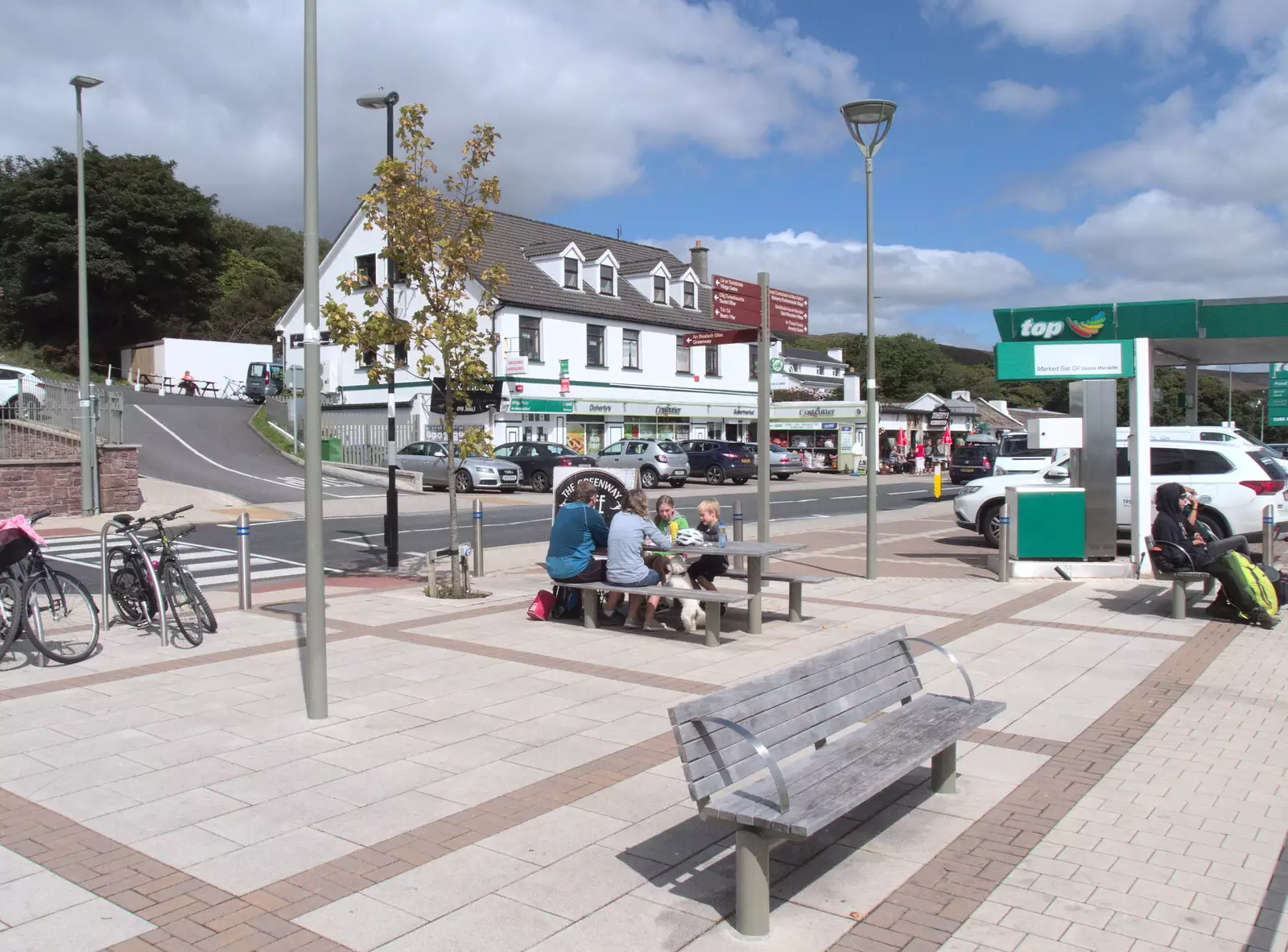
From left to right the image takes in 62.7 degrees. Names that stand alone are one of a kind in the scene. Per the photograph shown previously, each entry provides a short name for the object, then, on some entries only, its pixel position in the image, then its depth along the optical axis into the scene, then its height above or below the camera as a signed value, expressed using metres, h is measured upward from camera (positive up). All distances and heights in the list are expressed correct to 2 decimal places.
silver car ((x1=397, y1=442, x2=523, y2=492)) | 32.03 -0.45
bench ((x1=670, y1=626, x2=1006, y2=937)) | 3.95 -1.33
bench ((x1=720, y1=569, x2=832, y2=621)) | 10.38 -1.38
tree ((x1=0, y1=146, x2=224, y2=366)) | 55.91 +11.37
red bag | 10.70 -1.55
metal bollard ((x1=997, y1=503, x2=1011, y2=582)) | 13.59 -1.21
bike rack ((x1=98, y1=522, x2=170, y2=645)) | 9.26 -0.95
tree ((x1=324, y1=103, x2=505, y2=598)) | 11.55 +2.11
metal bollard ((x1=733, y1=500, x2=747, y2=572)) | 13.82 -1.00
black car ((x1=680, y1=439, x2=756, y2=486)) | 39.16 -0.28
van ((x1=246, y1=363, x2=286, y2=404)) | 51.03 +3.75
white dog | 9.95 -1.39
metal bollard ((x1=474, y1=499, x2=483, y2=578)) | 14.22 -1.14
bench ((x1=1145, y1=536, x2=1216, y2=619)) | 10.72 -1.39
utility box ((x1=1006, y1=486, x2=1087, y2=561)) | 14.08 -0.94
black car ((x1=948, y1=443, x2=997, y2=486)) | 34.75 -0.31
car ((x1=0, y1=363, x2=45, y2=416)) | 22.98 +1.47
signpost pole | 12.59 +0.47
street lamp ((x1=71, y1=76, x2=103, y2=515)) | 21.64 +1.05
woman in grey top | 9.78 -0.83
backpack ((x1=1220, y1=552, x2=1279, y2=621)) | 10.30 -1.36
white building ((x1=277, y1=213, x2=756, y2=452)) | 40.88 +4.56
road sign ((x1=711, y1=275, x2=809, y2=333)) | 12.42 +1.79
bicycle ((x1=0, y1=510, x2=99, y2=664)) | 8.19 -1.14
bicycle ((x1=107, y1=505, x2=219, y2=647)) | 9.46 -1.18
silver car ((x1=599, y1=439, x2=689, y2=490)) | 36.53 -0.22
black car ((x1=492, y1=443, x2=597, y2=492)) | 33.84 -0.21
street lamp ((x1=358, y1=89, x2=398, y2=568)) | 15.16 -0.16
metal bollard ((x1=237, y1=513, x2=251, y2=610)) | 11.38 -1.18
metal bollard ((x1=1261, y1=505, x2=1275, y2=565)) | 13.17 -1.05
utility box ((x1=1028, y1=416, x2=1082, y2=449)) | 13.96 +0.25
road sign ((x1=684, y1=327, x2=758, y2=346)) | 12.30 +1.40
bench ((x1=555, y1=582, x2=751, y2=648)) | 9.12 -1.26
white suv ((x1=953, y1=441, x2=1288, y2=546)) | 15.63 -0.44
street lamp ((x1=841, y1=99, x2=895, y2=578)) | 12.93 +3.84
